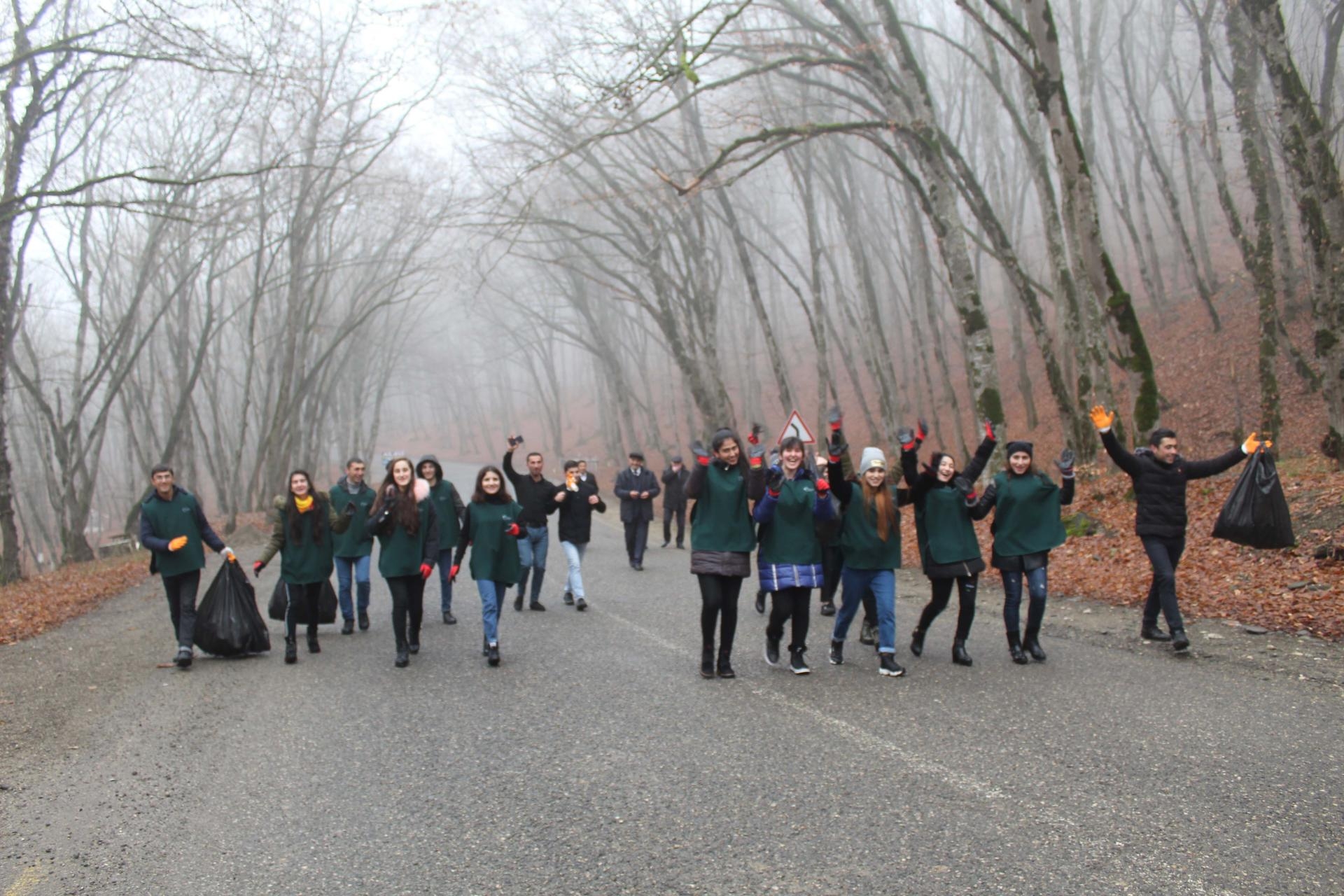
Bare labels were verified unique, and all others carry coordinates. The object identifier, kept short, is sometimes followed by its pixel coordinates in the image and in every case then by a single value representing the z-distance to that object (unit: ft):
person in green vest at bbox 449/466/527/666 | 26.91
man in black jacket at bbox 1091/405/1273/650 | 23.34
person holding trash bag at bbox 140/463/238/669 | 27.55
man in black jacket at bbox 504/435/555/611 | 35.29
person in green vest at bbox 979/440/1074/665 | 22.94
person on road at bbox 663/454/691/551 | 55.47
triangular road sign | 41.96
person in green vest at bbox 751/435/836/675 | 22.50
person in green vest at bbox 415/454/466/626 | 31.71
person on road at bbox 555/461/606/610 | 35.53
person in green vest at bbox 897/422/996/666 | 23.16
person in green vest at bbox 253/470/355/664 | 29.37
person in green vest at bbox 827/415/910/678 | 23.20
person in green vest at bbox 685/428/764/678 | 22.43
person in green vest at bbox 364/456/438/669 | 26.43
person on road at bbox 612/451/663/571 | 47.05
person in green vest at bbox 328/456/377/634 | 32.63
